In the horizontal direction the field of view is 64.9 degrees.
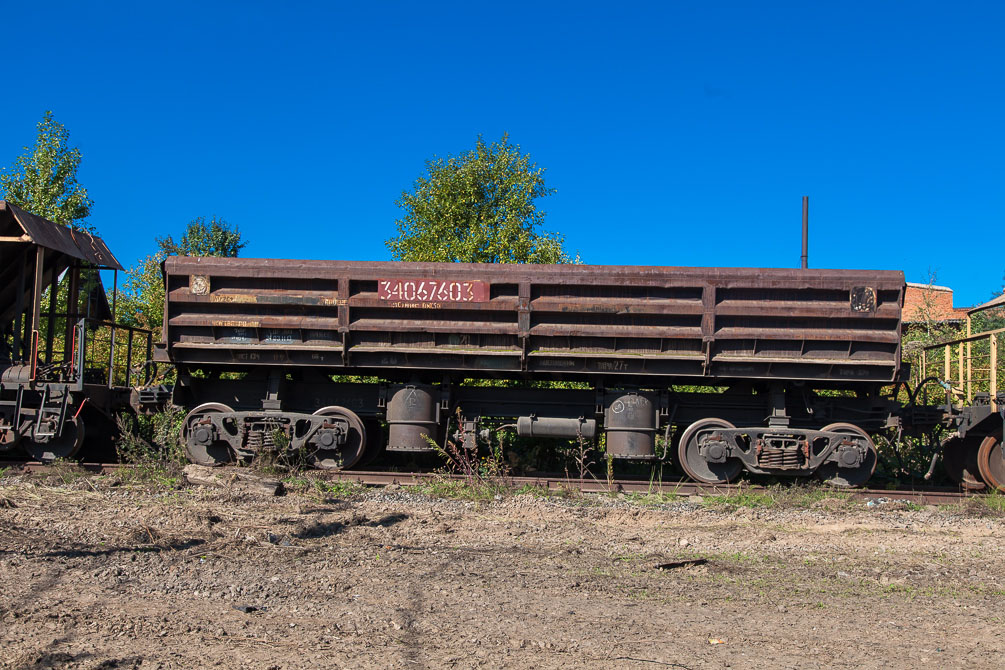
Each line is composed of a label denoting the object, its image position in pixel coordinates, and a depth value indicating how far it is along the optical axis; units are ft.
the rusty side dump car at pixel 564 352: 31.30
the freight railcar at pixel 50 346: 32.89
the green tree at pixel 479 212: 77.97
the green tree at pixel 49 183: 64.08
